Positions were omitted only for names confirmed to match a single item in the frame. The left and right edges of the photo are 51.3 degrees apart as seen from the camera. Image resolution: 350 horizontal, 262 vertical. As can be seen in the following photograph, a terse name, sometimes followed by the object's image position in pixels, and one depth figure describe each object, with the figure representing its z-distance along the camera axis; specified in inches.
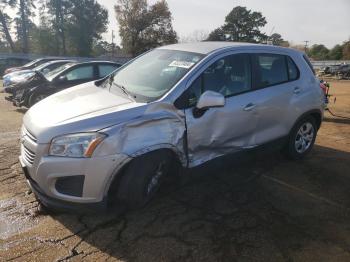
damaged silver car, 128.0
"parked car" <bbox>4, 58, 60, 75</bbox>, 695.9
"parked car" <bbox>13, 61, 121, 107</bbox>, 399.2
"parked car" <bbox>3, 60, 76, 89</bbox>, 456.3
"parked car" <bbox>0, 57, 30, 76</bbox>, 1176.2
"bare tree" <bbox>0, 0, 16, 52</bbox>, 1913.6
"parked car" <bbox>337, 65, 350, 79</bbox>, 1389.8
